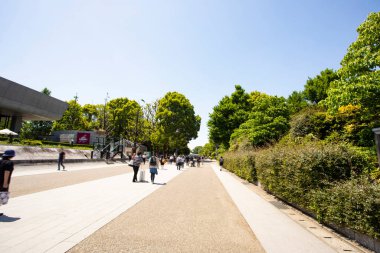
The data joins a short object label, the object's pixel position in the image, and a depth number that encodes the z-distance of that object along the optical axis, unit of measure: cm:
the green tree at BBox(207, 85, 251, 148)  4162
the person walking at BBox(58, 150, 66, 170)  1839
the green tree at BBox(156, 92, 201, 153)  4816
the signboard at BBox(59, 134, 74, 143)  5038
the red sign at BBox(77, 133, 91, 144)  5075
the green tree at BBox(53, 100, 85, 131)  6384
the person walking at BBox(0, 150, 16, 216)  549
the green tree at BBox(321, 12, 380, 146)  1187
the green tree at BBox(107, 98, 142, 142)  5816
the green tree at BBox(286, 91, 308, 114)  3741
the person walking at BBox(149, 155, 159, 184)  1355
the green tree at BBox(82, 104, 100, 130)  7175
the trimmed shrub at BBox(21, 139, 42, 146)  2671
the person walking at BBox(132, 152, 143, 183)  1380
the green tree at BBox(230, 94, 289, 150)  2222
